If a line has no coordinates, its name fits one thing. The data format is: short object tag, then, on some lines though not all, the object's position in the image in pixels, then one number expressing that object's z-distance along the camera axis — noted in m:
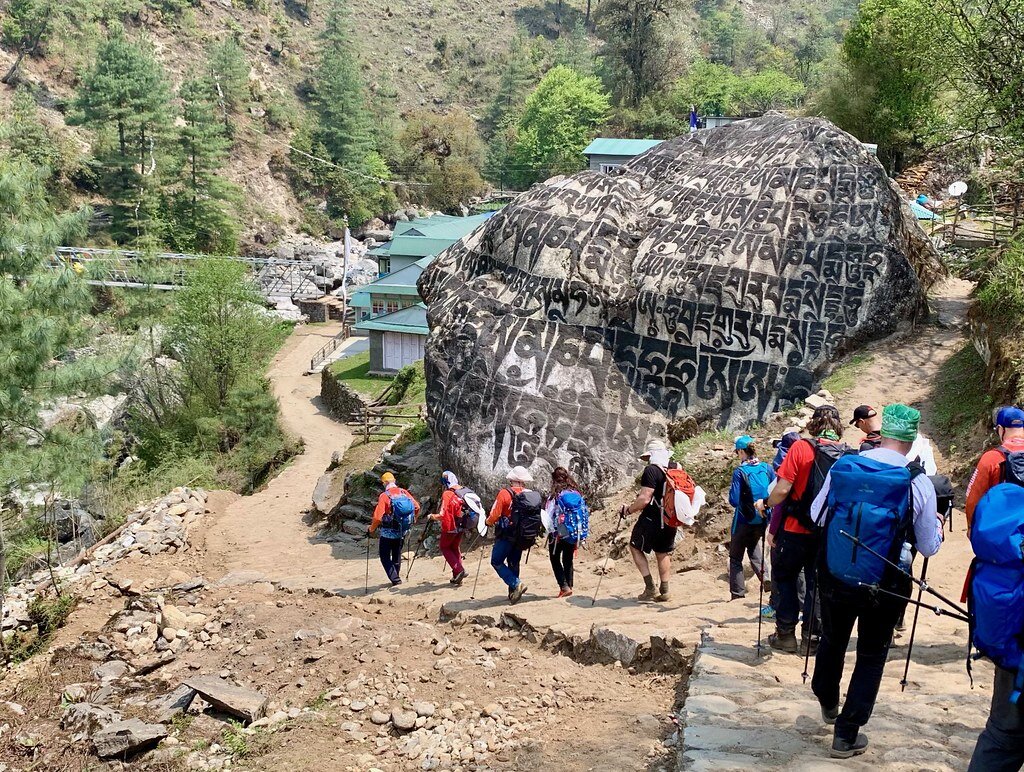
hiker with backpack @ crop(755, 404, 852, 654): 6.59
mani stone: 14.20
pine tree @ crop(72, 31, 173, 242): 52.94
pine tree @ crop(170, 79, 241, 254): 55.34
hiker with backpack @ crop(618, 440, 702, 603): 9.39
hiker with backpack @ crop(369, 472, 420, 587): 12.34
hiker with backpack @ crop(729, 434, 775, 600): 8.52
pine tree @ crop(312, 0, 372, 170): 69.06
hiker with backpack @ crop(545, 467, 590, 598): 10.17
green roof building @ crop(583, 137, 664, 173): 48.56
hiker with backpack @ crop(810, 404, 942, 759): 5.05
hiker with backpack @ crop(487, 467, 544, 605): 10.59
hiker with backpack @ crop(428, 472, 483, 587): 11.76
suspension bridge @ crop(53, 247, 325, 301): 33.06
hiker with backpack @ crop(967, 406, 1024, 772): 4.05
